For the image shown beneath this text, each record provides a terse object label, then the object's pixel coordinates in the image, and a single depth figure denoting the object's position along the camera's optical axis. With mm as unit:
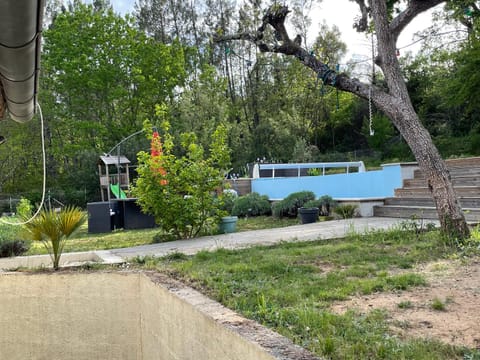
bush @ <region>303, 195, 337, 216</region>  10812
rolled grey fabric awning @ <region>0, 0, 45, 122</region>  2113
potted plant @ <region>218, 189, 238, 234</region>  8974
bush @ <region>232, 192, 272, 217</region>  12891
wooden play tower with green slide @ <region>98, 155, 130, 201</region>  16438
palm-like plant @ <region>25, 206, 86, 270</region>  5543
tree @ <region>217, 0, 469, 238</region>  5906
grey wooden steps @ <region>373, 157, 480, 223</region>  8352
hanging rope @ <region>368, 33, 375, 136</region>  6352
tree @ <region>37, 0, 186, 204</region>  26562
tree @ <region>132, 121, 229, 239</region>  8289
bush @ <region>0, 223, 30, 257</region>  6777
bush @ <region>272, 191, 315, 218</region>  11344
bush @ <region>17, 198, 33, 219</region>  12305
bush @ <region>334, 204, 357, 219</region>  10164
